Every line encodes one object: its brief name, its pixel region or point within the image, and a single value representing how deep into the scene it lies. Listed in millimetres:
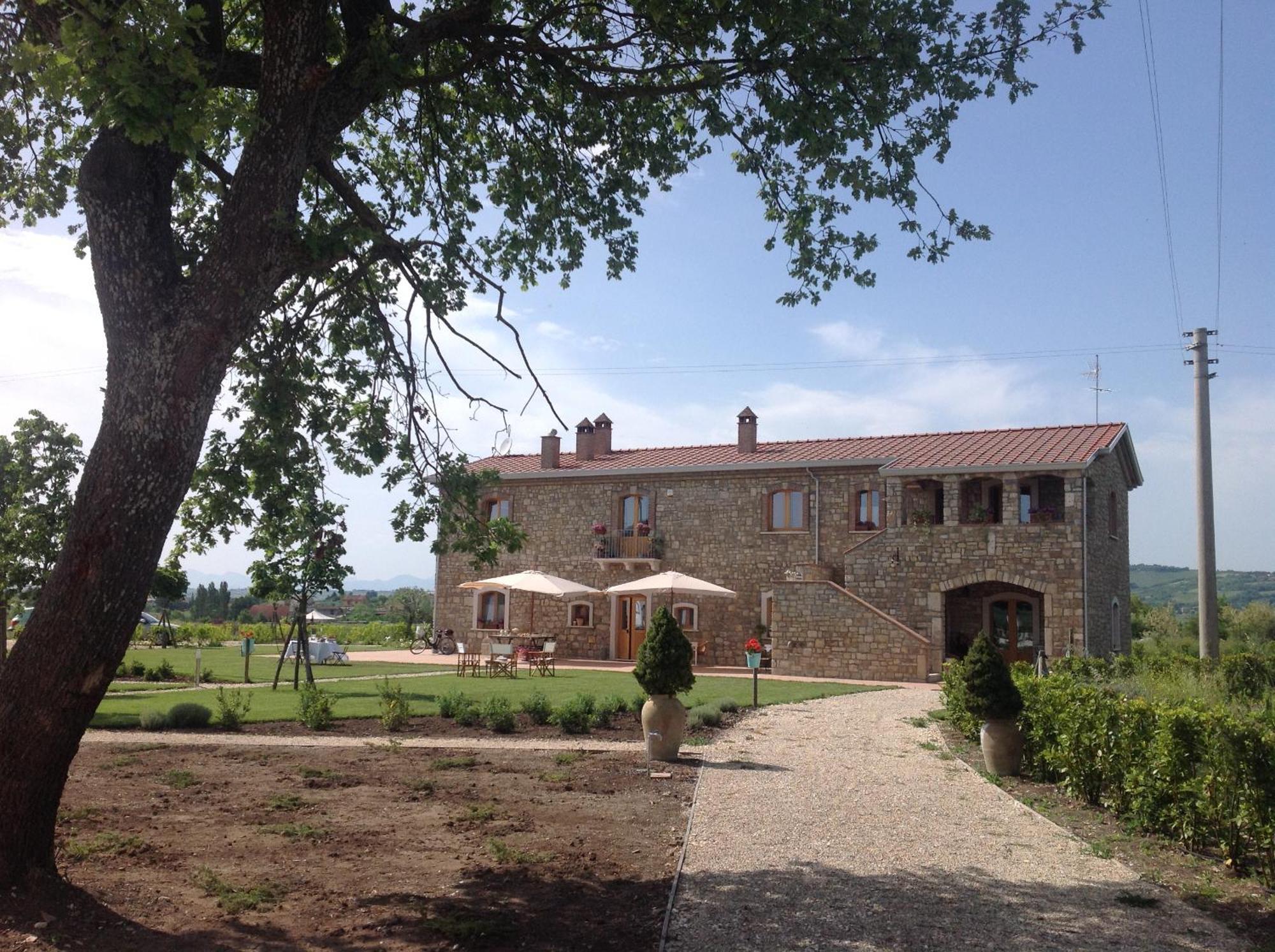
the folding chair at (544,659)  20781
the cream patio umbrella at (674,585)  22375
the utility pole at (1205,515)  18891
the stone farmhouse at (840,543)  21078
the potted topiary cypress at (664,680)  9180
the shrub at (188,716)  11516
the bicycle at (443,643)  28272
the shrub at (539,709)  11984
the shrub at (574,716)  11352
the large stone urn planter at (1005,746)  8719
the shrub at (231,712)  11398
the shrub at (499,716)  11383
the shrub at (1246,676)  13750
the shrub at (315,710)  11344
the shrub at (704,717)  11750
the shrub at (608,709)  11844
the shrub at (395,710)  11359
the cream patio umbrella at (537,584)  22547
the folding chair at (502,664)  19828
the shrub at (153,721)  11344
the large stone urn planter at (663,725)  9375
